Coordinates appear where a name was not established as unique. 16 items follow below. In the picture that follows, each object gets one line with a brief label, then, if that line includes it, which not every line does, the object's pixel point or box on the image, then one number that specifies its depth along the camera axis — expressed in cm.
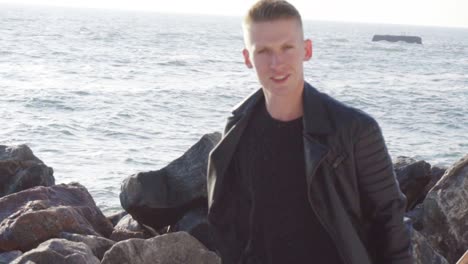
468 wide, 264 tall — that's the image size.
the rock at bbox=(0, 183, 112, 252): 675
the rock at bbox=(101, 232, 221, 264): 576
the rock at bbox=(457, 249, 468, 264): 332
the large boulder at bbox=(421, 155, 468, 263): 713
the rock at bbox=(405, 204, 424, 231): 739
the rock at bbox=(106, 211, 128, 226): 960
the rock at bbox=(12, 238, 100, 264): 519
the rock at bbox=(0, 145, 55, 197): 971
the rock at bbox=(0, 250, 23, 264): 588
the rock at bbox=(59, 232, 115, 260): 649
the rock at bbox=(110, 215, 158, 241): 796
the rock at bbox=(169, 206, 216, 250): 741
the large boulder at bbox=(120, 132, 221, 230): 792
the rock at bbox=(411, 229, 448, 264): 582
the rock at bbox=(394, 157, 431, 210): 882
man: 260
